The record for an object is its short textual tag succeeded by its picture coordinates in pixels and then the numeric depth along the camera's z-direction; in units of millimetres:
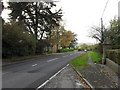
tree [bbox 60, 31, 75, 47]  39358
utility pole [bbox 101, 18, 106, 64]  11079
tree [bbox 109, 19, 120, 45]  9588
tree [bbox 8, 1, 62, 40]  20659
